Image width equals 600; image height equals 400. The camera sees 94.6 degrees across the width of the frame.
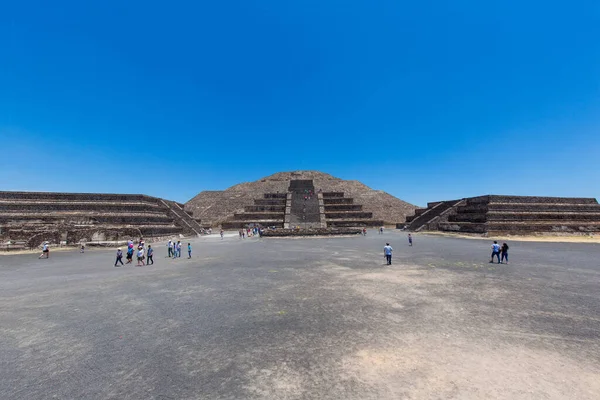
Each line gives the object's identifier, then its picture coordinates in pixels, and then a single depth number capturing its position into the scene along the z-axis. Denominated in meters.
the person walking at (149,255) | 13.09
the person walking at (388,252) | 11.29
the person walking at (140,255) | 12.65
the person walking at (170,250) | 15.46
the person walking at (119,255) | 12.61
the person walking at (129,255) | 13.58
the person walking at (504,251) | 11.95
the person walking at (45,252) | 15.34
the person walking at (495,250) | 12.03
